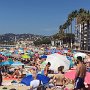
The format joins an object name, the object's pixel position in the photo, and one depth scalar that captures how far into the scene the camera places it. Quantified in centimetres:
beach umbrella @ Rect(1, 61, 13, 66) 1038
